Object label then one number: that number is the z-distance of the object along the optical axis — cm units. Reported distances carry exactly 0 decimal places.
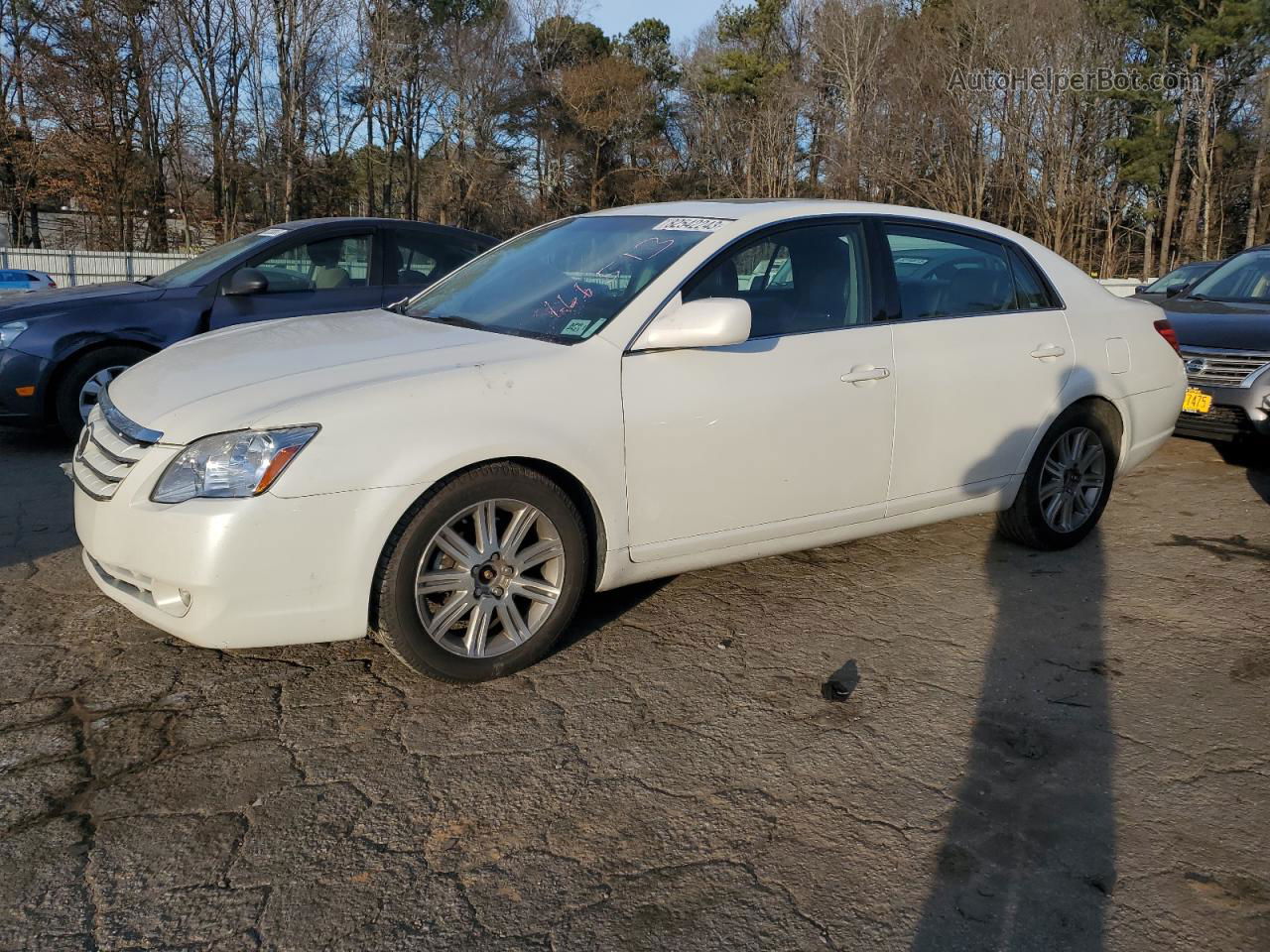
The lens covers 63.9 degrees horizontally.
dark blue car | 650
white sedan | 301
